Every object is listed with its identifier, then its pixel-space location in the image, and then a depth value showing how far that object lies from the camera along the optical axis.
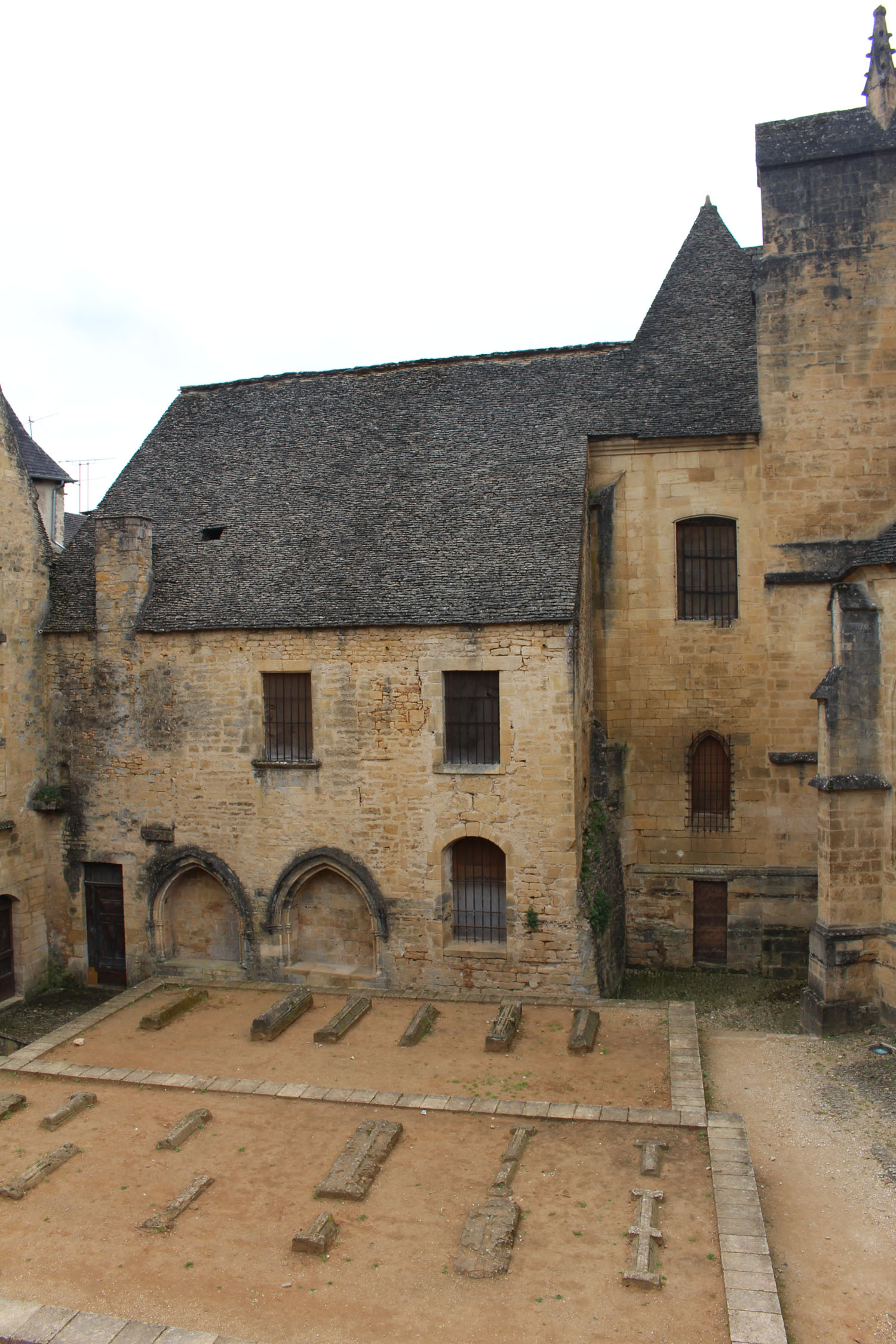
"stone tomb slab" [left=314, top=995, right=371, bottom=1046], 14.98
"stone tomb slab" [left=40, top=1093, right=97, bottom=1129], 12.53
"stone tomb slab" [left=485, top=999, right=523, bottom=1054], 14.49
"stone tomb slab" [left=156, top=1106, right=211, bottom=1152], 11.97
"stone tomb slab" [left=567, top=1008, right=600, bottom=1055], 14.34
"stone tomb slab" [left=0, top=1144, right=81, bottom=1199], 10.90
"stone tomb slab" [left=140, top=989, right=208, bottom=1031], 15.87
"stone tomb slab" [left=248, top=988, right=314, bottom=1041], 15.23
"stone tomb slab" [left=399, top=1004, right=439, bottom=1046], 14.84
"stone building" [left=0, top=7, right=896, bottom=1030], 17.19
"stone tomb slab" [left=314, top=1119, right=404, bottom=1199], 10.66
